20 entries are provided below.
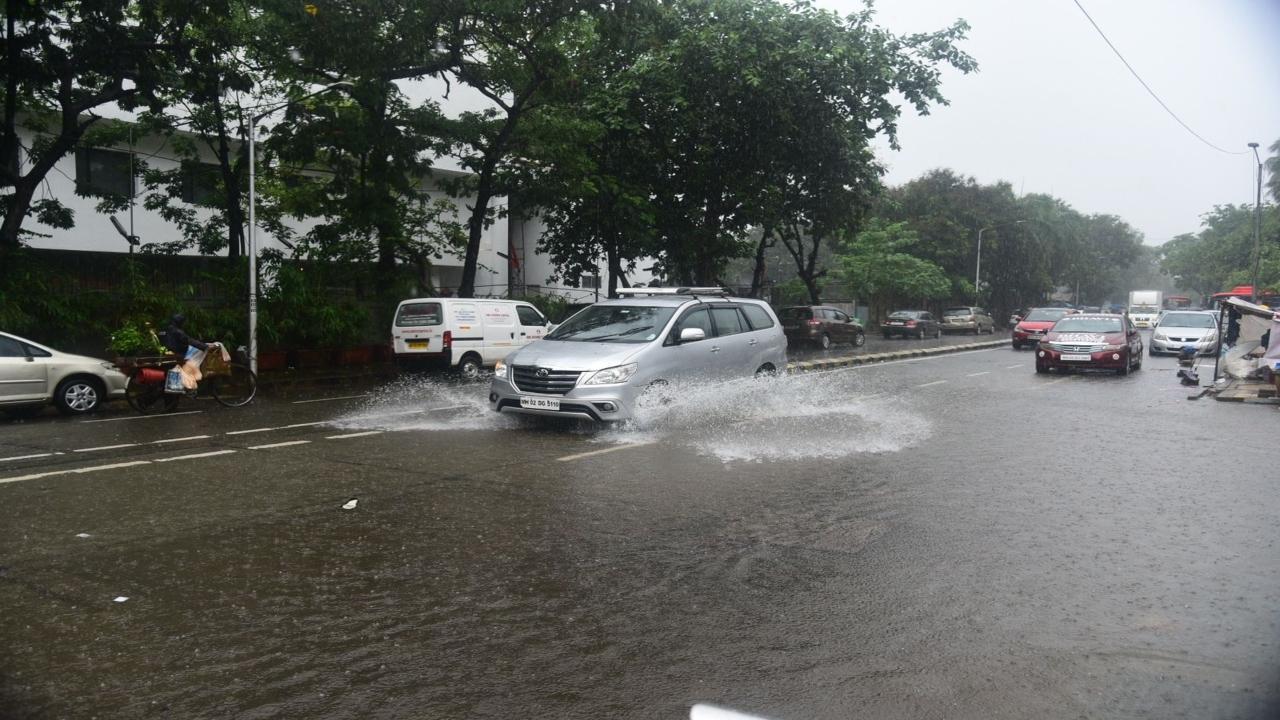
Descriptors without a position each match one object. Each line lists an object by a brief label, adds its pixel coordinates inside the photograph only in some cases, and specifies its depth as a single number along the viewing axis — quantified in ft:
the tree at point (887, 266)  166.71
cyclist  44.51
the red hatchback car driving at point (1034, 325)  109.81
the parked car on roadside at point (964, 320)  164.14
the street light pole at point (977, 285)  193.92
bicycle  43.91
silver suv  35.12
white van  63.72
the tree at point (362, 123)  56.70
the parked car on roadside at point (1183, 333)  90.98
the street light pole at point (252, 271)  59.93
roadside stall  58.49
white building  85.10
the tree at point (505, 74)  62.75
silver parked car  41.24
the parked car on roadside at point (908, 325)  147.95
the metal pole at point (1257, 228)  130.78
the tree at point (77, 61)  49.47
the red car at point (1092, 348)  69.62
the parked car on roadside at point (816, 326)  113.09
